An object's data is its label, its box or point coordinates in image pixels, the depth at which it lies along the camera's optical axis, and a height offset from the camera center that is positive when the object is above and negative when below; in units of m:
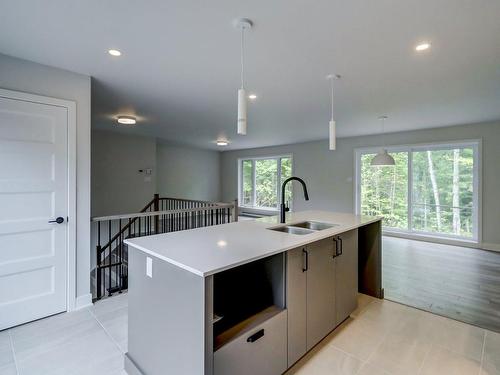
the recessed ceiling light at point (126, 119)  4.70 +1.21
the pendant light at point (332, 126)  2.81 +0.66
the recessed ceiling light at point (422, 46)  2.17 +1.20
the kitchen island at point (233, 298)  1.34 -0.74
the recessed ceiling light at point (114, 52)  2.27 +1.19
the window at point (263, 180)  8.66 +0.22
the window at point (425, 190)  5.29 -0.06
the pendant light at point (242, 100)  1.86 +0.65
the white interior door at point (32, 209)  2.33 -0.23
